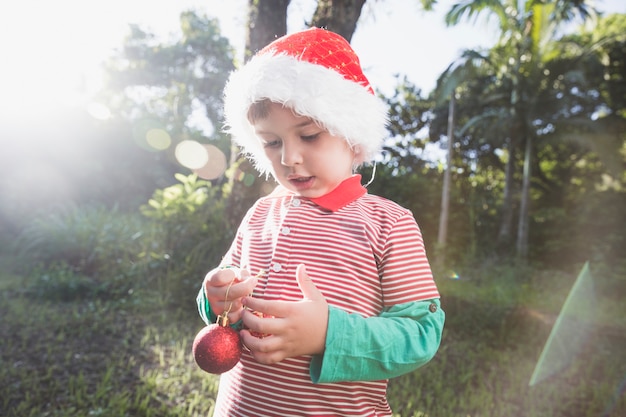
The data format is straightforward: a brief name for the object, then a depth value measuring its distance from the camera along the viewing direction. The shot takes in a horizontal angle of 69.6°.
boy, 0.92
